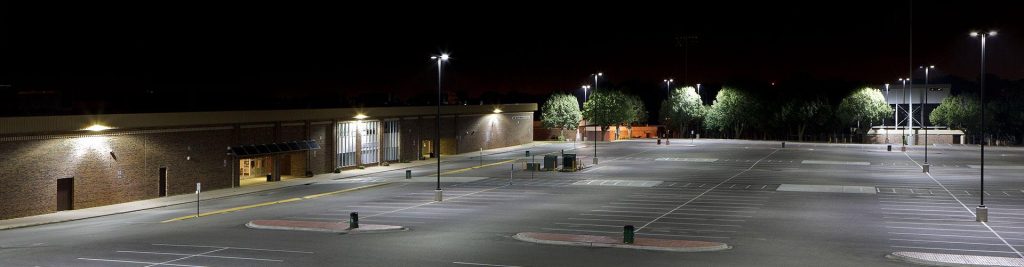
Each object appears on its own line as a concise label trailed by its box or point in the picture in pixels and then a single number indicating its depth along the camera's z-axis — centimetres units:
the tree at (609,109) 12675
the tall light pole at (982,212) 3597
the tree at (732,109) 13962
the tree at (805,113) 13262
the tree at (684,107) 14025
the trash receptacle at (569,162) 6619
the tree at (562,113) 12362
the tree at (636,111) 13212
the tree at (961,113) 11562
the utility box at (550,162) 6575
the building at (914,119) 12175
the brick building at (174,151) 4141
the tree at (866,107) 12500
